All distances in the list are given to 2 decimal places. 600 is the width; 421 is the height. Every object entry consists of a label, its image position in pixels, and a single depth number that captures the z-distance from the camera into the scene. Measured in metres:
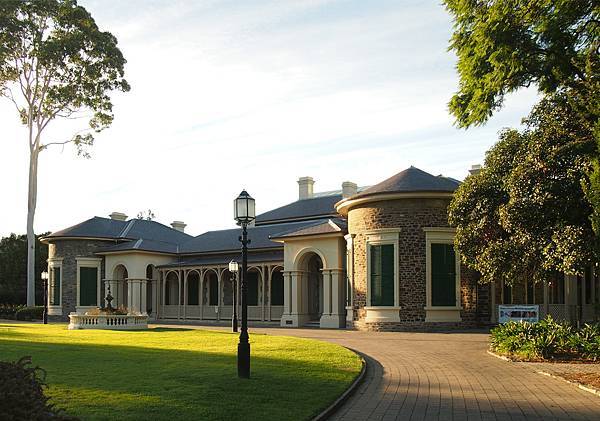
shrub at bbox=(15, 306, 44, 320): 39.22
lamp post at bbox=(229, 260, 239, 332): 25.52
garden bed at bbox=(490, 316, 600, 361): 14.70
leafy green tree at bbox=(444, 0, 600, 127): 14.23
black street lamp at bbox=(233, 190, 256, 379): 11.87
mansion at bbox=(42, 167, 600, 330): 25.23
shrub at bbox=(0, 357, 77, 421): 5.00
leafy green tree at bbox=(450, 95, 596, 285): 15.14
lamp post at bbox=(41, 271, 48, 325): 33.95
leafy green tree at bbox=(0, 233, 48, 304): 48.16
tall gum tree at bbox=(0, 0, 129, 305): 36.94
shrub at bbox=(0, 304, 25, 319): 40.88
